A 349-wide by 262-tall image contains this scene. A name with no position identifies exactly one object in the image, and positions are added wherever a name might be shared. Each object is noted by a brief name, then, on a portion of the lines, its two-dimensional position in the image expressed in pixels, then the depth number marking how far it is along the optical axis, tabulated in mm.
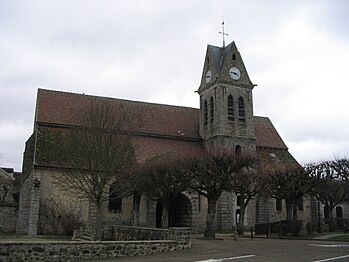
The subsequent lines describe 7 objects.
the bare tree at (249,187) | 27328
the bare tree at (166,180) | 25156
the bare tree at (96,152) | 21984
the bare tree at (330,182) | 29562
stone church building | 30375
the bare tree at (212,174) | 24125
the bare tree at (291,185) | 28188
